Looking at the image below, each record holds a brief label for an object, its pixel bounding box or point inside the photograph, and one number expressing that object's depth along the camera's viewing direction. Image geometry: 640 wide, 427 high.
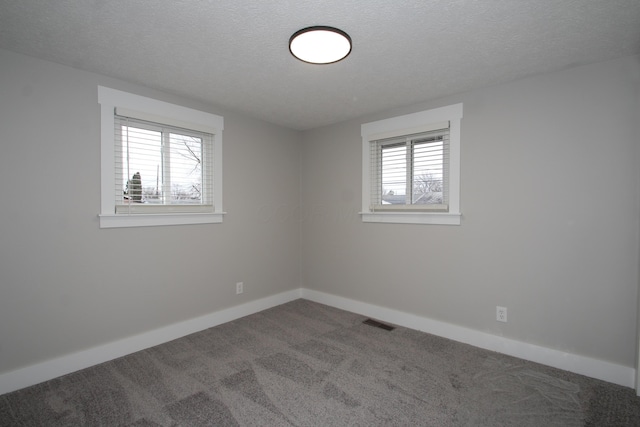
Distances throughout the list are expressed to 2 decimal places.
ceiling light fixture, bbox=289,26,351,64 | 1.88
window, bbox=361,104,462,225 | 3.00
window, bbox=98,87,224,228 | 2.60
